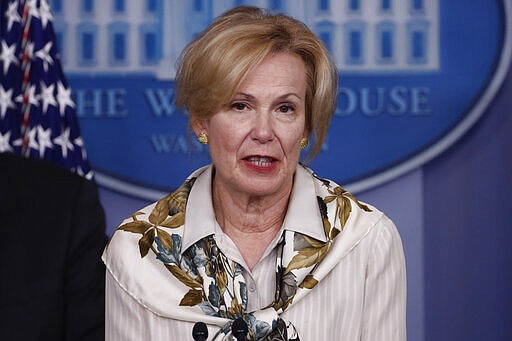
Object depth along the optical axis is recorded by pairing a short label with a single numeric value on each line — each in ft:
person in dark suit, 16.02
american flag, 23.24
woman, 14.97
